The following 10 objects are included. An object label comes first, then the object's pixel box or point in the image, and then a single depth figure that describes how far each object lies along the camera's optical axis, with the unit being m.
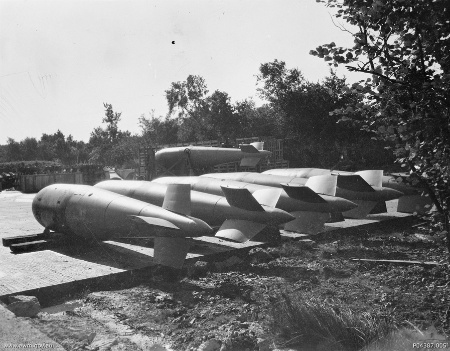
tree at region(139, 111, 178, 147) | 53.06
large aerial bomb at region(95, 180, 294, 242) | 8.18
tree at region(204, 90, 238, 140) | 38.91
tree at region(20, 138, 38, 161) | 71.18
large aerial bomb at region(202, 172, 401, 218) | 11.15
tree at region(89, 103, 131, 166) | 52.06
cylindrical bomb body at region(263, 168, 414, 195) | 12.89
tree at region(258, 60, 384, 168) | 27.41
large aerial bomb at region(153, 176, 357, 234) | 9.55
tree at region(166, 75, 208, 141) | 46.50
